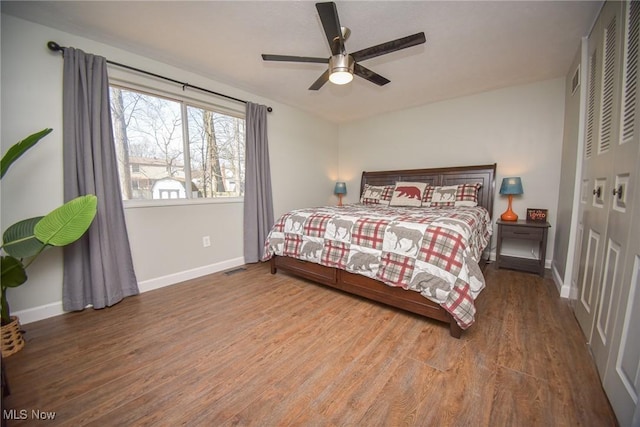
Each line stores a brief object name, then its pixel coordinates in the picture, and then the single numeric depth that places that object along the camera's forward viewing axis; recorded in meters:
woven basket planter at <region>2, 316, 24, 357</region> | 1.50
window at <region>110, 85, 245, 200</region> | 2.40
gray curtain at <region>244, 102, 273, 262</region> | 3.25
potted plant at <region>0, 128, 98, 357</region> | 1.52
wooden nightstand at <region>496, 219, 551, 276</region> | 2.70
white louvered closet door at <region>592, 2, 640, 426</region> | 1.02
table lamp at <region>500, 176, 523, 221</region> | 2.95
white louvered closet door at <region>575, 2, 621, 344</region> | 1.45
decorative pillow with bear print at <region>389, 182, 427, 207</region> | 3.37
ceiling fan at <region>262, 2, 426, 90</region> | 1.54
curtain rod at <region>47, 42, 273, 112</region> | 1.90
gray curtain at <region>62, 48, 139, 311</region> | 1.97
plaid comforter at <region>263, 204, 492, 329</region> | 1.66
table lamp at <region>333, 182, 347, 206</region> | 4.65
